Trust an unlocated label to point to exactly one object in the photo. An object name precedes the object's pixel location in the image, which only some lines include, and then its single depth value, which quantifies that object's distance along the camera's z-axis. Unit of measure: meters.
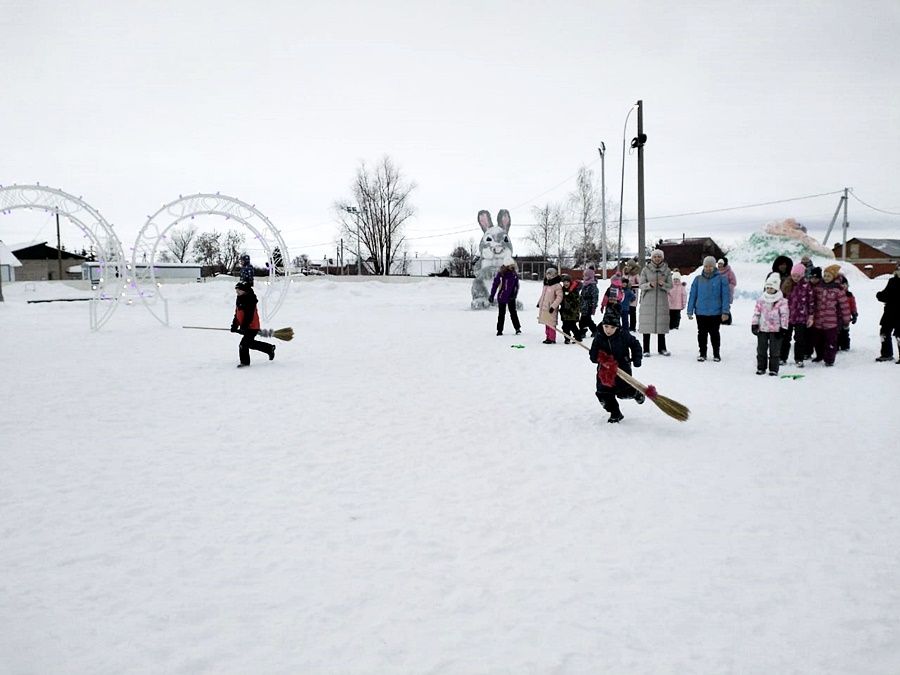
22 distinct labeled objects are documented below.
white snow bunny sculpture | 20.72
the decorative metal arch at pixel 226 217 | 15.95
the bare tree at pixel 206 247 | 84.25
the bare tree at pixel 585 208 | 46.94
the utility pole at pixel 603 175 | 32.46
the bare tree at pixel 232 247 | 79.39
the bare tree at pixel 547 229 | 53.72
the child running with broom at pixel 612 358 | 6.52
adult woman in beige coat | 10.57
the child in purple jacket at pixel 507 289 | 13.31
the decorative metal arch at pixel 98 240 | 14.42
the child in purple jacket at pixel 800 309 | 9.58
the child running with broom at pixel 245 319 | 10.03
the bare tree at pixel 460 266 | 63.44
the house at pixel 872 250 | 59.12
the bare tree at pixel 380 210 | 48.31
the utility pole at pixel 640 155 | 14.98
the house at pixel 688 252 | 49.06
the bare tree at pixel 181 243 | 82.12
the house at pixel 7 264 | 47.78
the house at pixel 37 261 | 64.06
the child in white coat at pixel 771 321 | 8.97
